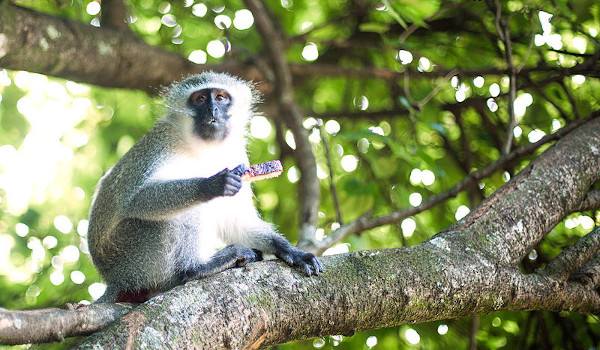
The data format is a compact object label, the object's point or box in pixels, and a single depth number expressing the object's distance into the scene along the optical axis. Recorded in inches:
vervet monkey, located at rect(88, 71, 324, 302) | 379.2
